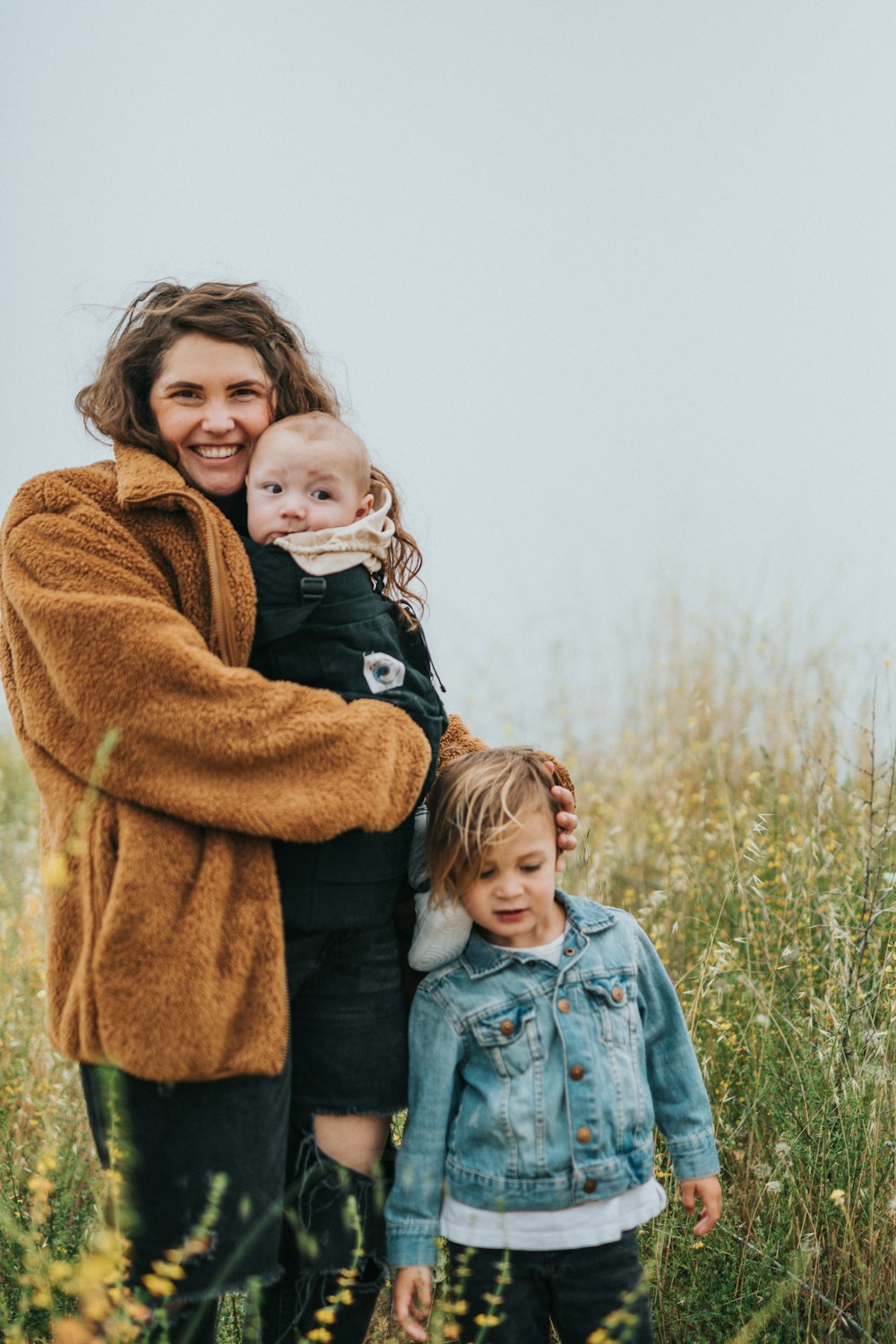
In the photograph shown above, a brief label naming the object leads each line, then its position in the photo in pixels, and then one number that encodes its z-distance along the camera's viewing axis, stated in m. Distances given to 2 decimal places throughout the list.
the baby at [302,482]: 2.23
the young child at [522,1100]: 2.05
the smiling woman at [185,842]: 1.89
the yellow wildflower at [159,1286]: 1.68
